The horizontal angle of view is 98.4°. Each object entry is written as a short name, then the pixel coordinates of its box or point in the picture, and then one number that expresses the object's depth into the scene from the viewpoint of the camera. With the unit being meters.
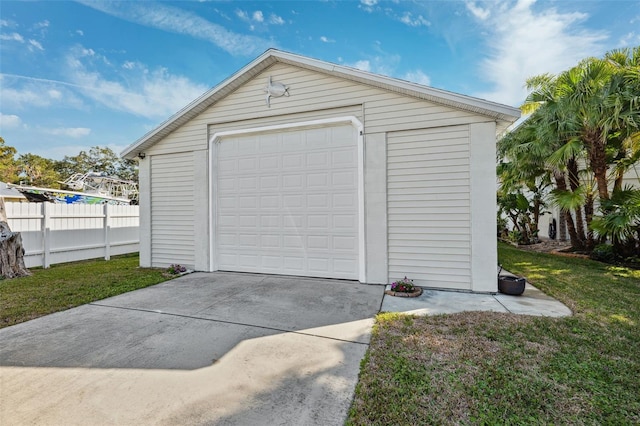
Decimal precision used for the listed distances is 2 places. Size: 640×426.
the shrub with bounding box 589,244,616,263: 7.25
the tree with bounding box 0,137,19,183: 21.63
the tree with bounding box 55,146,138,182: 34.69
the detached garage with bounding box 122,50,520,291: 4.88
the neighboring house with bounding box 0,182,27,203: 15.22
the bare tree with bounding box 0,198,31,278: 6.11
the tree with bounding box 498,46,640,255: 5.71
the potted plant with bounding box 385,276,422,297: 4.62
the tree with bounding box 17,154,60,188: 25.09
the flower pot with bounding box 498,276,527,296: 4.62
